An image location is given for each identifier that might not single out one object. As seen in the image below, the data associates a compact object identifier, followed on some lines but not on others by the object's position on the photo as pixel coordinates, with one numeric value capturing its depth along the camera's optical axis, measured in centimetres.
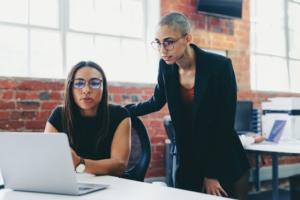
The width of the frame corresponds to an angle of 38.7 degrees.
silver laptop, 143
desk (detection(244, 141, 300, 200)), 323
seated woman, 226
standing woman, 211
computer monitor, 438
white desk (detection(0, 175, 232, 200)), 143
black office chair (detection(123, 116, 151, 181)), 216
